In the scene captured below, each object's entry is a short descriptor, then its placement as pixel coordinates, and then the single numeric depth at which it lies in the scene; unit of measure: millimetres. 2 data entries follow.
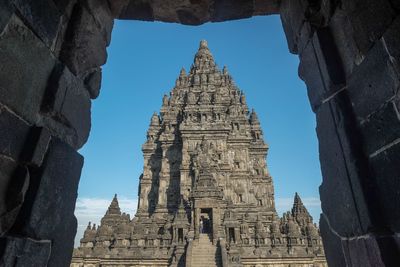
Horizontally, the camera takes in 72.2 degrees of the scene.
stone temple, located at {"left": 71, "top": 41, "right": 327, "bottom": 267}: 19047
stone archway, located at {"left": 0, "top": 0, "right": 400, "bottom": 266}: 1874
